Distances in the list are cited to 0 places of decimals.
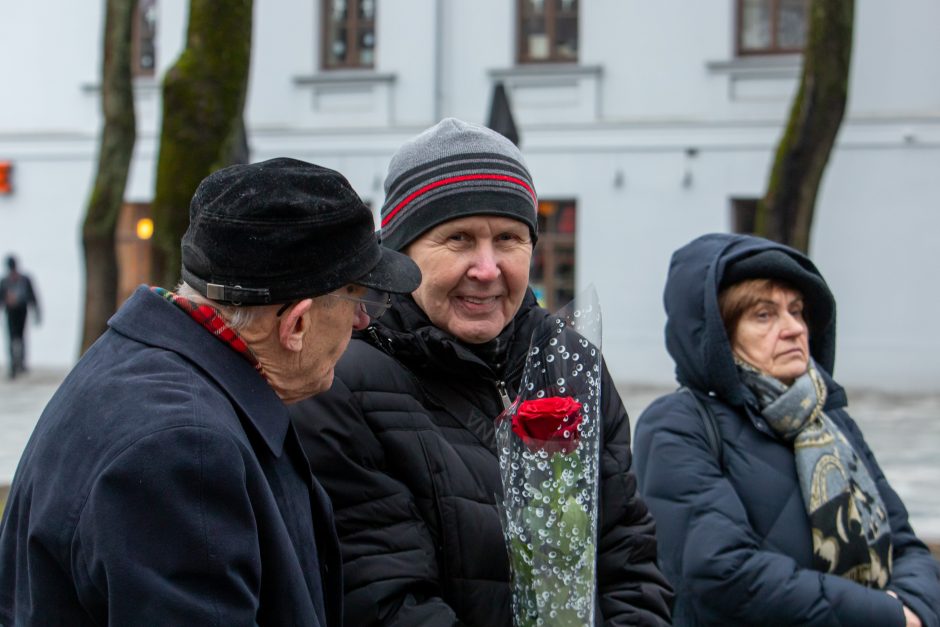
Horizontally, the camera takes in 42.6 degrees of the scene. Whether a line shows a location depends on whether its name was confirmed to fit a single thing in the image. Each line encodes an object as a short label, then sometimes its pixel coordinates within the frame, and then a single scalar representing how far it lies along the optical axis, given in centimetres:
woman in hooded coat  290
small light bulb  1836
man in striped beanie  212
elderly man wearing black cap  157
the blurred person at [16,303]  1717
